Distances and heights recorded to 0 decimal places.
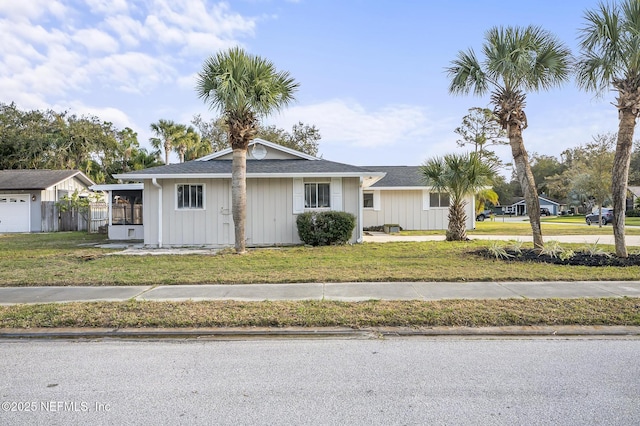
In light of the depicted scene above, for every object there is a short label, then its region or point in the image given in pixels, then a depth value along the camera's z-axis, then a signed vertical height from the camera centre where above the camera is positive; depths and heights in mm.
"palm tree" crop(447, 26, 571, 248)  10328 +3835
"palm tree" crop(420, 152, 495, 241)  14227 +1383
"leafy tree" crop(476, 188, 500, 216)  21198 +1102
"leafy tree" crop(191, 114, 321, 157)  38750 +8149
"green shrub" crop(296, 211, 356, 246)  13438 -266
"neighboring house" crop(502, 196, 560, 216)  62250 +1480
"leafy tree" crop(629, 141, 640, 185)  50031 +6431
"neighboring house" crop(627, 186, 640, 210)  40500 +1561
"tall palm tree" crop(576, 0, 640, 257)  9156 +3521
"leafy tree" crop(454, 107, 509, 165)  35719 +7854
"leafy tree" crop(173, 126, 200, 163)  29344 +5948
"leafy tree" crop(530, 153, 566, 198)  65675 +7927
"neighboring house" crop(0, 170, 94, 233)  22250 +1134
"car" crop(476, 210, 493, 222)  41175 -70
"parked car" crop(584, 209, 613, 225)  28486 -246
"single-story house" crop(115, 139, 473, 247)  14109 +614
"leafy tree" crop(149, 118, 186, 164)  28984 +6556
